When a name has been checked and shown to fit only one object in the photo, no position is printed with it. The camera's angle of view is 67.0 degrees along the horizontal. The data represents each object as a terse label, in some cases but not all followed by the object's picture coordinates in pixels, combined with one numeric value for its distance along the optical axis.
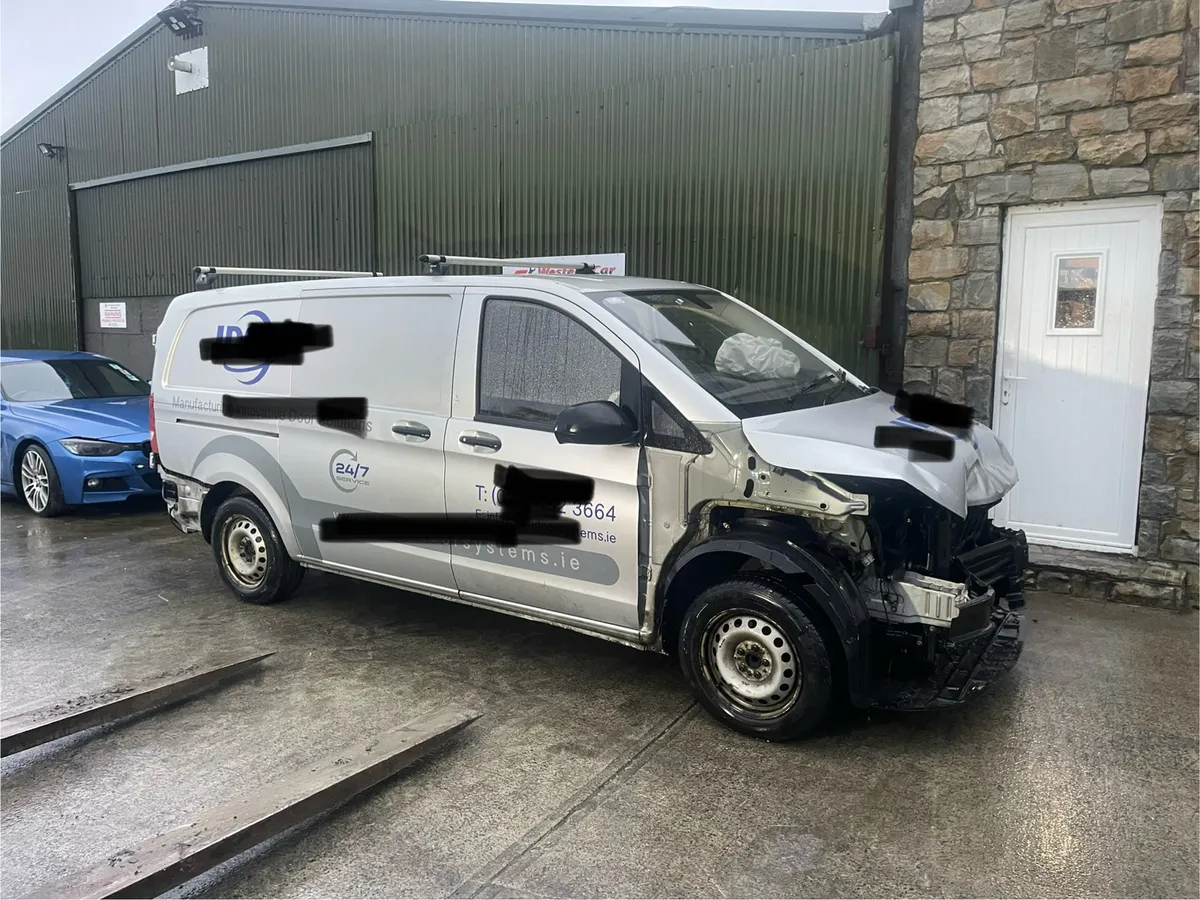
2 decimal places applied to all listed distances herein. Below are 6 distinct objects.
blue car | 8.30
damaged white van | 3.73
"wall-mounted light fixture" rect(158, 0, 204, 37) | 12.03
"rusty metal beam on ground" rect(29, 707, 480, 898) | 2.81
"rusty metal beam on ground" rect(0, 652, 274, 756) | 3.81
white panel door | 5.92
